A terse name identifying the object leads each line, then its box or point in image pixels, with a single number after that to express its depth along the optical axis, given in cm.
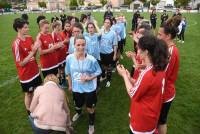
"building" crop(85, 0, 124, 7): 11031
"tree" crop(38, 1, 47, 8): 9825
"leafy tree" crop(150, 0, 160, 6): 9062
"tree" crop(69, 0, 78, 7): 9506
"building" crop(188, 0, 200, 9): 8401
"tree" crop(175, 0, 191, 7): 7894
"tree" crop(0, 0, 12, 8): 7747
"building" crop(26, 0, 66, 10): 10800
